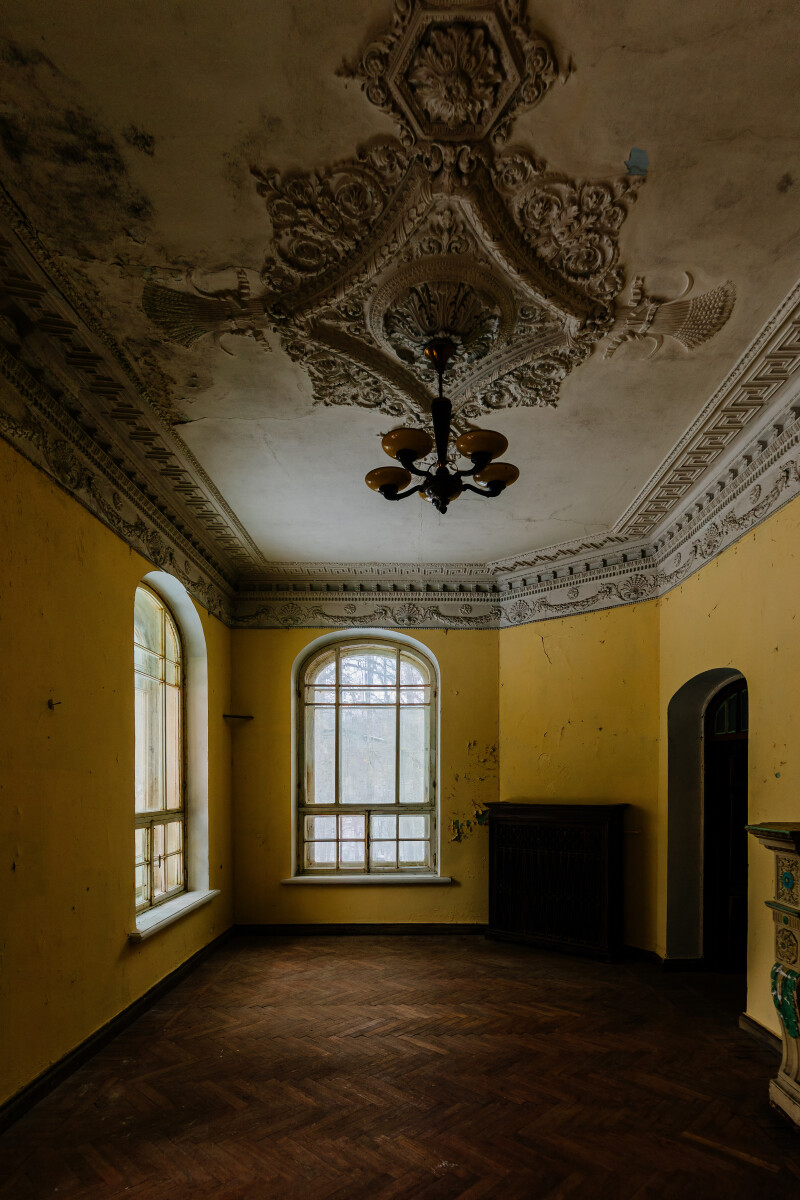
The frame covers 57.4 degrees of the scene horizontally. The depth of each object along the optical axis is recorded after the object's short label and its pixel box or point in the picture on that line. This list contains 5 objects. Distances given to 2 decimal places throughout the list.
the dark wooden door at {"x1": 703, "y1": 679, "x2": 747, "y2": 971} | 6.00
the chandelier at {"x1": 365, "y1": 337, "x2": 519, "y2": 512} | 3.23
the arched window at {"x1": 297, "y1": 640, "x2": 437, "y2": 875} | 7.89
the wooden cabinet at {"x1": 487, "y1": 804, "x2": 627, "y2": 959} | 6.49
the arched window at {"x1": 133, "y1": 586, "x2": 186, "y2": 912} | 5.65
